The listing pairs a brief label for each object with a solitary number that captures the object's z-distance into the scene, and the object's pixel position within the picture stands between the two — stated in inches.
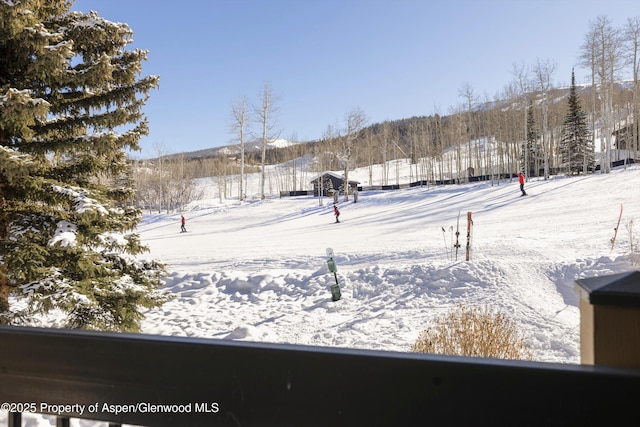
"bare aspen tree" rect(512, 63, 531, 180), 1311.8
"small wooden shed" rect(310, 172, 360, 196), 1737.2
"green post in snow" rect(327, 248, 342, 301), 382.9
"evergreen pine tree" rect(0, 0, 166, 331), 208.8
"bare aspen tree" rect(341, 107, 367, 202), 1452.3
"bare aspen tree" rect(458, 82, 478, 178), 1536.7
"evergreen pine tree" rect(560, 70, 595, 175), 1393.9
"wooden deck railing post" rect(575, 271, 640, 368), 28.0
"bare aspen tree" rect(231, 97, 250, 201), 1606.8
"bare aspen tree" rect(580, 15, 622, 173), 1101.7
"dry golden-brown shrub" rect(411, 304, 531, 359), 215.0
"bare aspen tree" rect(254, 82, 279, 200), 1583.4
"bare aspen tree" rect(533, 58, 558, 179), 1273.4
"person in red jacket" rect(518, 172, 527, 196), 967.0
